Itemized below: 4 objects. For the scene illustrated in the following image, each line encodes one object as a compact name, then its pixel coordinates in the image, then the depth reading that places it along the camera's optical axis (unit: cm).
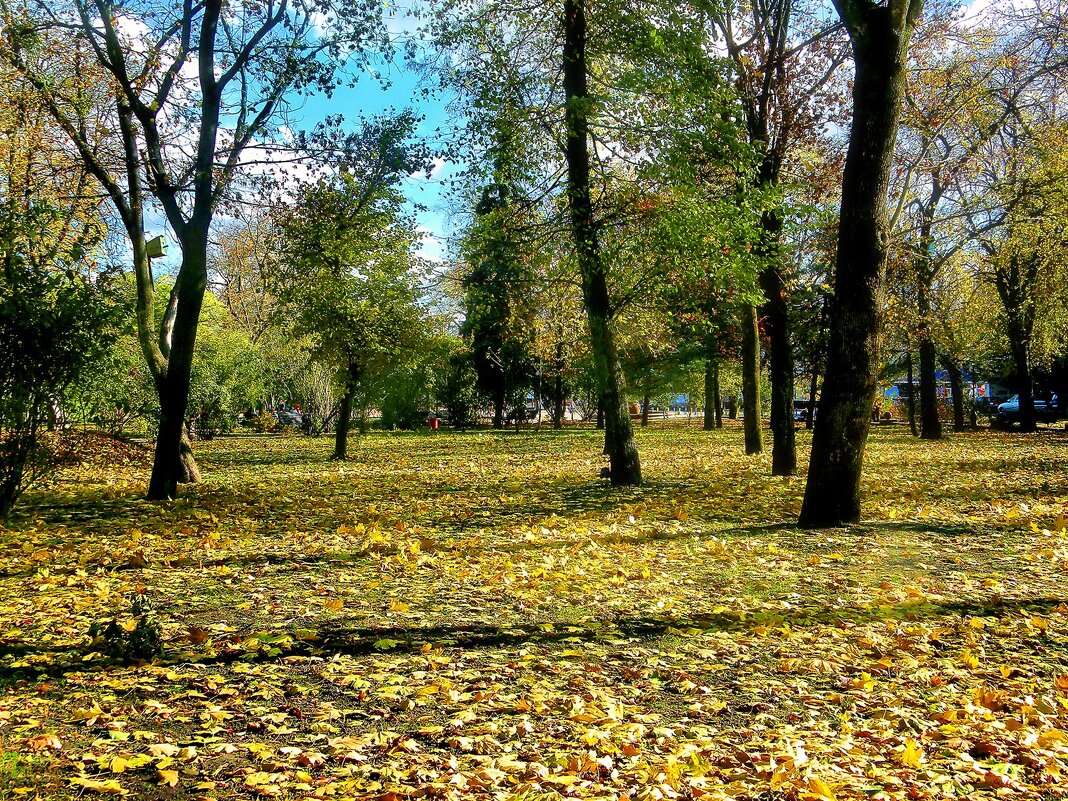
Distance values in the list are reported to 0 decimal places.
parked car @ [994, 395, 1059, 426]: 3262
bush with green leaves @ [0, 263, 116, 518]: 753
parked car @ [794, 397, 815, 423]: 4745
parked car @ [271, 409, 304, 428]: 3867
